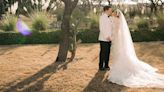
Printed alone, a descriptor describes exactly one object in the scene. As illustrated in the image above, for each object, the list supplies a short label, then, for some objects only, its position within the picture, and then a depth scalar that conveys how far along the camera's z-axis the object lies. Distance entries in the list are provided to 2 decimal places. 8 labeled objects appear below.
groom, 5.73
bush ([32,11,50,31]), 10.40
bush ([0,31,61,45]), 9.68
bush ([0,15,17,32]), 10.41
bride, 5.39
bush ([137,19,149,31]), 10.80
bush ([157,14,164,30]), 10.23
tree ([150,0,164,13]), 15.08
